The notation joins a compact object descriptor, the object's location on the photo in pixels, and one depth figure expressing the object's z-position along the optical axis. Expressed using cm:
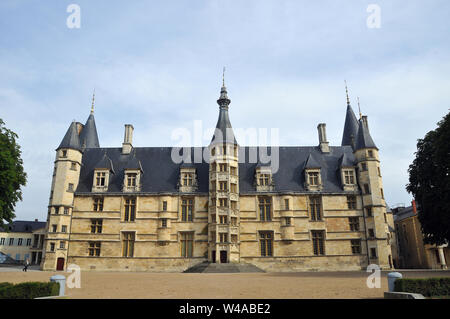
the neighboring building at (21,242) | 5950
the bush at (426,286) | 1103
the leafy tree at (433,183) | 2380
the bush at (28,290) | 988
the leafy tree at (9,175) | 2462
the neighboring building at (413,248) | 4040
